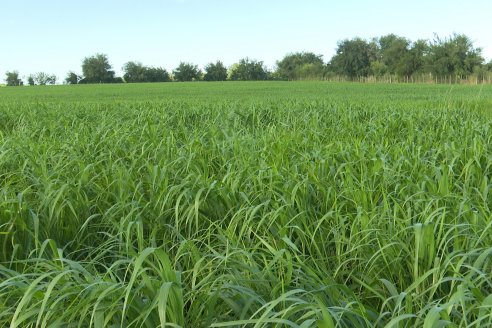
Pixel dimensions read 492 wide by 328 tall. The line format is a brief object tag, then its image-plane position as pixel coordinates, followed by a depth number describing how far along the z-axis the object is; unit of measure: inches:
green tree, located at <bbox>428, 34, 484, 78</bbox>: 2325.3
